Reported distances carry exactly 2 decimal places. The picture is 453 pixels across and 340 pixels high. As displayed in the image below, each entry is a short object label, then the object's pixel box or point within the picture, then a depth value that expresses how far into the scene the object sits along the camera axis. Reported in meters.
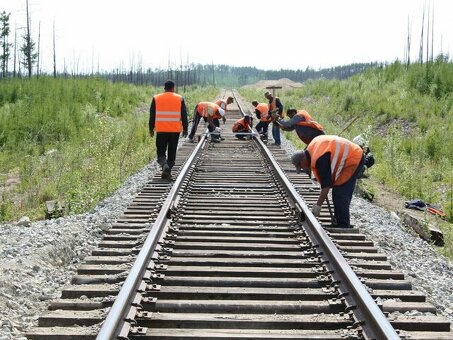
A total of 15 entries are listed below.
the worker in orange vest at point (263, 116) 14.73
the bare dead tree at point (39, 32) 65.09
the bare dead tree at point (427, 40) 45.30
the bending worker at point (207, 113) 14.27
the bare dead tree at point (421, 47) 44.25
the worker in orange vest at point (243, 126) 16.55
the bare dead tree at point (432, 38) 46.87
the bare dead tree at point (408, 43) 56.23
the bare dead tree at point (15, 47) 69.32
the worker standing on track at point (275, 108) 14.12
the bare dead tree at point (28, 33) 49.56
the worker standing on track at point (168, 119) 9.60
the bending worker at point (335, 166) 6.07
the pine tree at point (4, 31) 78.12
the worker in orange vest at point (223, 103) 14.99
